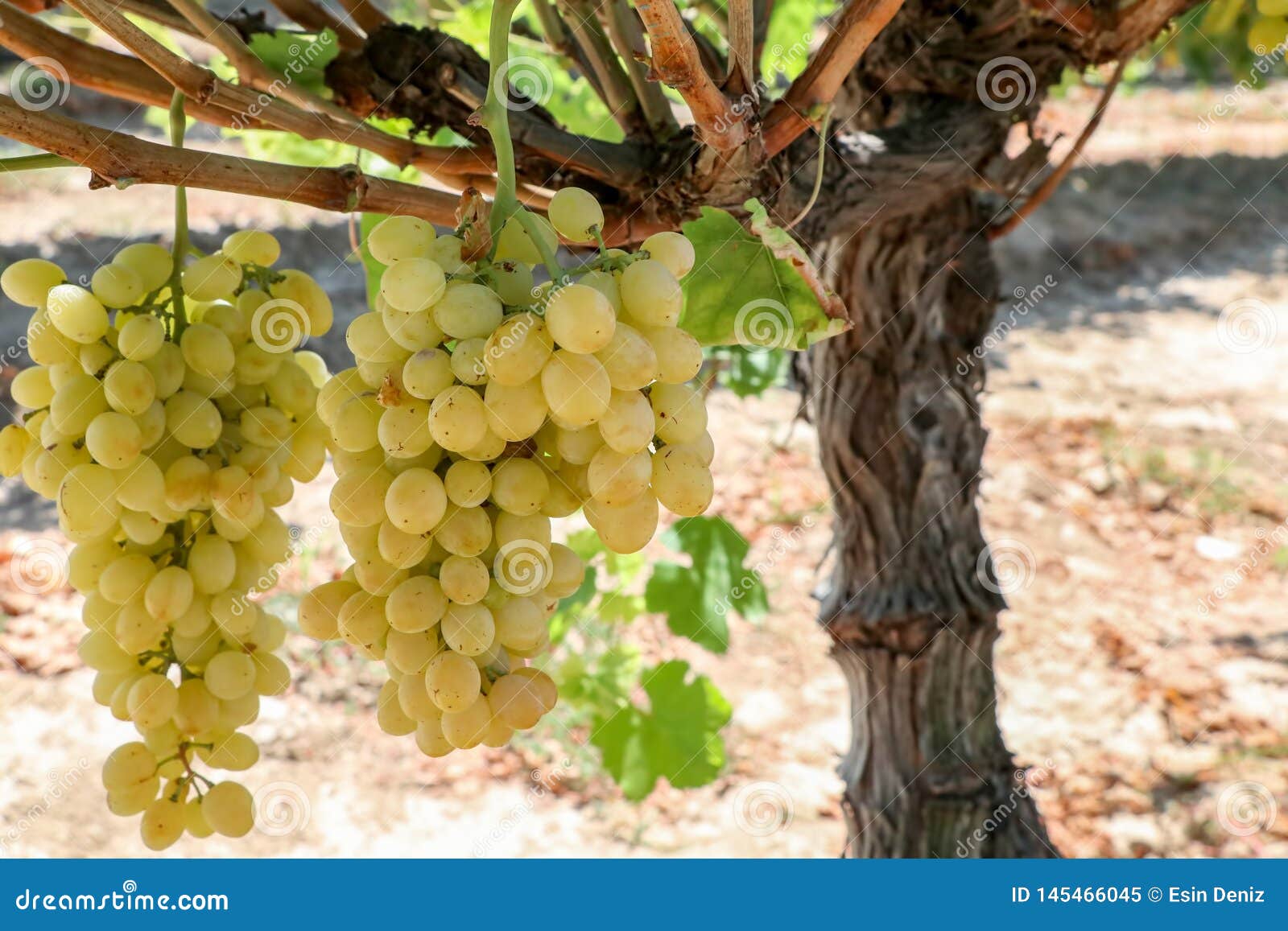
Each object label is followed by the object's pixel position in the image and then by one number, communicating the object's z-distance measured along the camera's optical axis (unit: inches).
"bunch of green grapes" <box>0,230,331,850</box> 25.2
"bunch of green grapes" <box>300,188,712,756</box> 19.5
